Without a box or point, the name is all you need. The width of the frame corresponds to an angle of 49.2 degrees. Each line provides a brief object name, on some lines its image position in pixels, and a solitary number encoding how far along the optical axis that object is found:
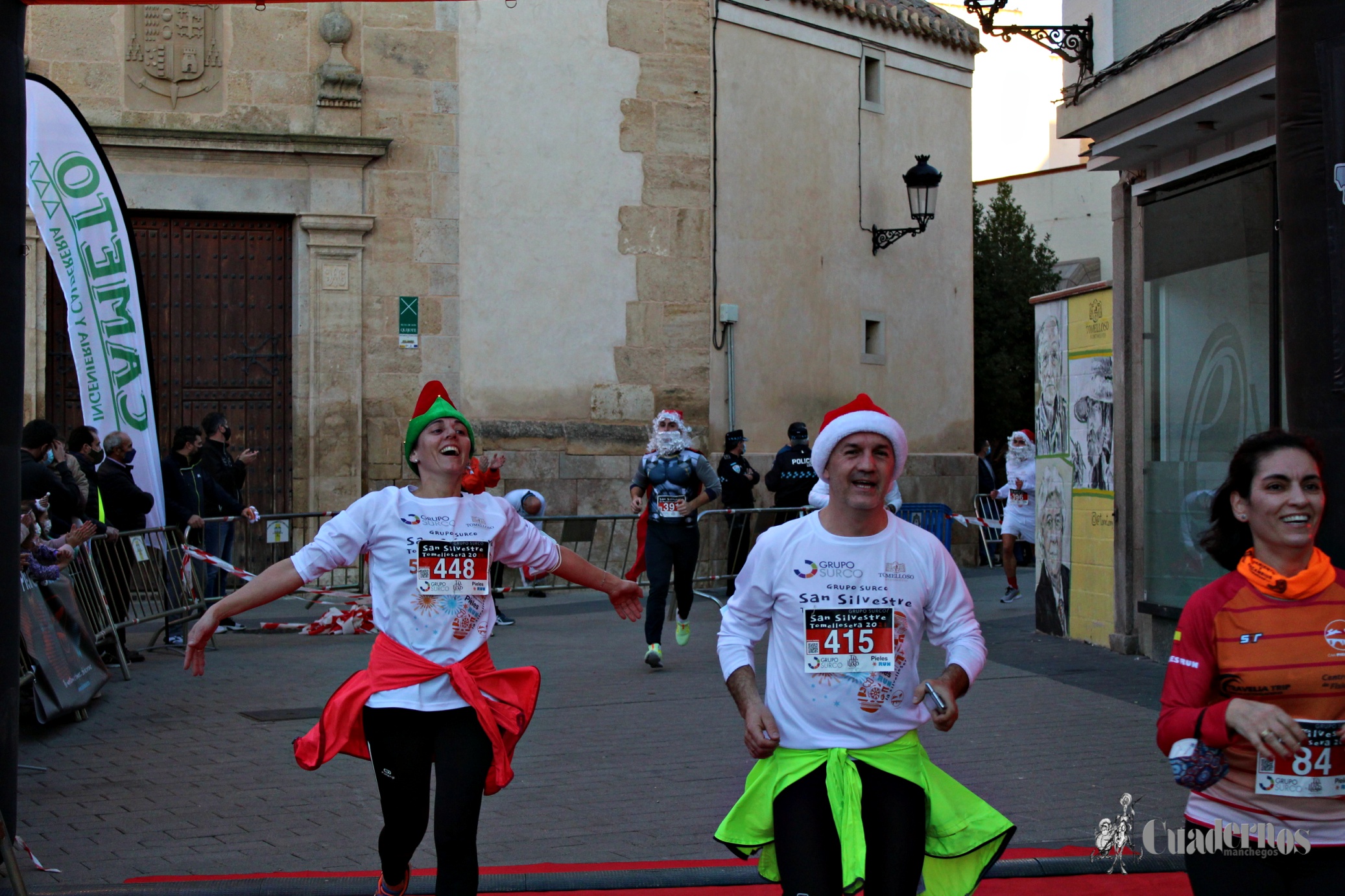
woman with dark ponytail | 3.35
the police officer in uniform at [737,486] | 16.11
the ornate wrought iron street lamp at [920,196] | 19.11
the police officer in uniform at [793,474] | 16.52
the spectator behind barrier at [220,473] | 12.87
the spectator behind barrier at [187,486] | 12.43
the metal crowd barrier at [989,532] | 20.73
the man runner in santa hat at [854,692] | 3.67
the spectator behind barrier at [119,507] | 10.86
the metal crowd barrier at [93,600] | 10.13
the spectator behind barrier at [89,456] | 11.29
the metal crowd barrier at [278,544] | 14.84
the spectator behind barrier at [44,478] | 9.86
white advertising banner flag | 10.57
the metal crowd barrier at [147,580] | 10.77
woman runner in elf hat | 4.56
